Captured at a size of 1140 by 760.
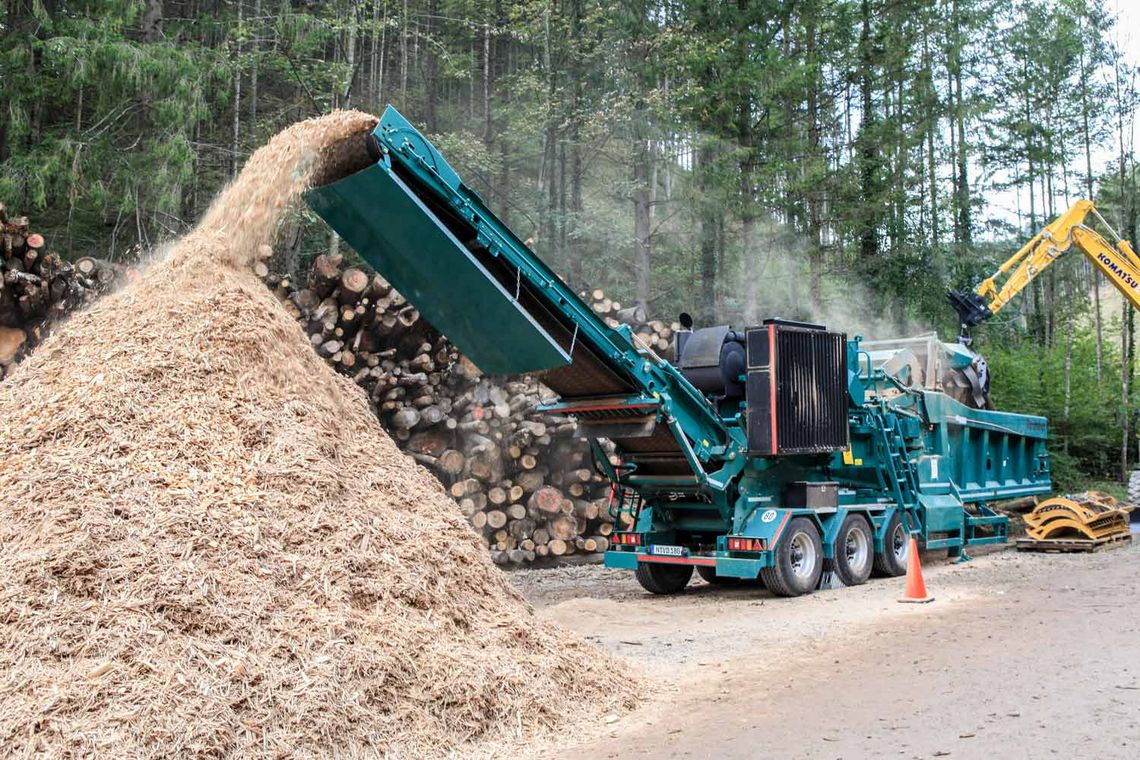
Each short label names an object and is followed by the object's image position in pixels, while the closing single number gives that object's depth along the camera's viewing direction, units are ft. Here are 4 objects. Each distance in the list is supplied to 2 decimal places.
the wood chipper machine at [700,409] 24.79
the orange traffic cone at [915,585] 30.32
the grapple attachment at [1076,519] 42.78
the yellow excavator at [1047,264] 43.80
